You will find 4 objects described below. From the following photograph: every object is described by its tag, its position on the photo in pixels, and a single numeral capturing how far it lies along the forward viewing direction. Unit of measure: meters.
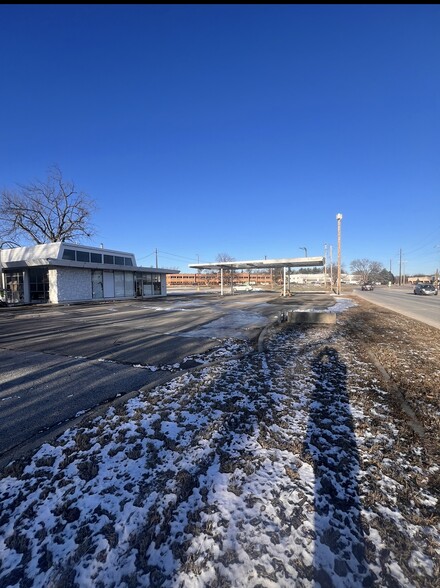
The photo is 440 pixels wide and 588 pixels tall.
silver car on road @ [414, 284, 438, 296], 35.09
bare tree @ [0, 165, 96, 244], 32.19
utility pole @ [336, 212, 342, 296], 30.64
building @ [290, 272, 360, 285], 117.39
